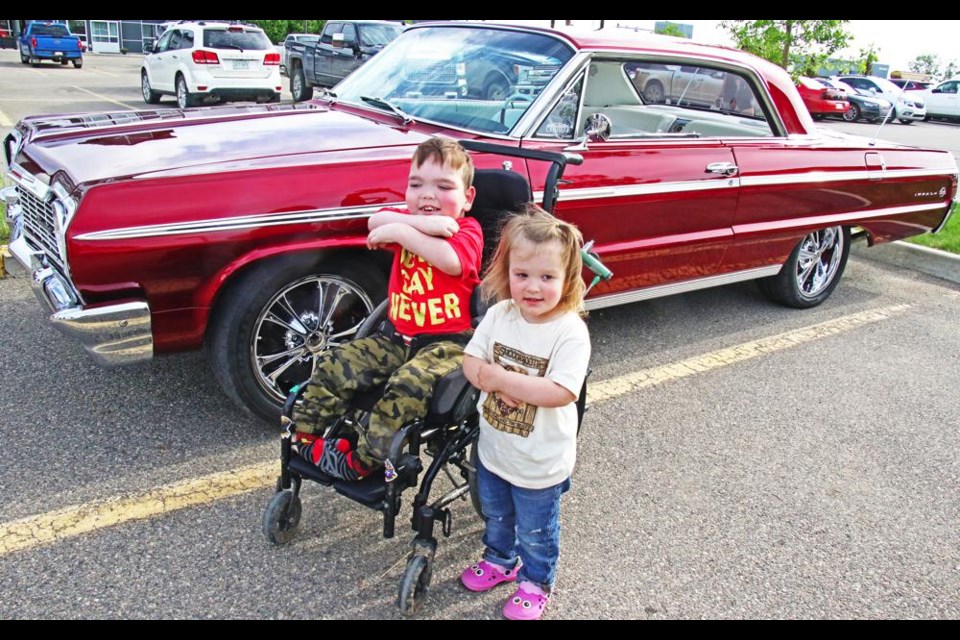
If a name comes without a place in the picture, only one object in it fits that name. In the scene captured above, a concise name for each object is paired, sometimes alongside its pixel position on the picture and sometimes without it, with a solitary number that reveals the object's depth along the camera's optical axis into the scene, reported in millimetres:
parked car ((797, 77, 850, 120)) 19703
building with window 40872
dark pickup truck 14586
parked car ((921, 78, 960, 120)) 26641
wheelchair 2434
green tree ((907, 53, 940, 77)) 64025
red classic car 3066
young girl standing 2275
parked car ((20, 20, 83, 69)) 26672
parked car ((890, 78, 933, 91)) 31430
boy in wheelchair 2557
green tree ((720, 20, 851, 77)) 13367
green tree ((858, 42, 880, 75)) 24089
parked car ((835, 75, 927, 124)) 24844
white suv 13992
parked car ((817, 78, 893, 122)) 23844
